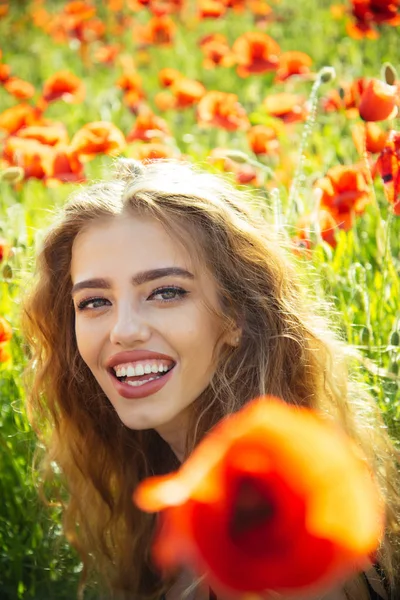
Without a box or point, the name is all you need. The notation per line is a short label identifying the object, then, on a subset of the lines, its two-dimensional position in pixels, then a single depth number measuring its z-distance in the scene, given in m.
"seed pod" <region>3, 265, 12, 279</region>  2.04
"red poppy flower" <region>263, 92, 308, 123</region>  2.81
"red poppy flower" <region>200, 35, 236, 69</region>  3.54
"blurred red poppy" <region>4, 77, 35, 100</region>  3.43
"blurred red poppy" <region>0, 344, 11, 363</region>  2.00
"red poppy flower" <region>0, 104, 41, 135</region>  2.94
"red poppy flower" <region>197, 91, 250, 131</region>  2.91
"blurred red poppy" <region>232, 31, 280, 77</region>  3.34
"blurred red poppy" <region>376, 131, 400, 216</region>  1.73
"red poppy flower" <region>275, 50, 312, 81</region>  3.09
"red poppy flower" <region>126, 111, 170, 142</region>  2.77
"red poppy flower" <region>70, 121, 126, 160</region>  2.53
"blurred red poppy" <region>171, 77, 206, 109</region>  3.17
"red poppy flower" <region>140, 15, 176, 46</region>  4.02
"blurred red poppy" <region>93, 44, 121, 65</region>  3.97
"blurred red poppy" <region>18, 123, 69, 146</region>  2.65
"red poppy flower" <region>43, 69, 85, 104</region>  3.31
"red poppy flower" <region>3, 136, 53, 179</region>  2.51
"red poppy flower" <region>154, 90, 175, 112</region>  3.47
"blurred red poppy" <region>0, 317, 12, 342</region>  2.00
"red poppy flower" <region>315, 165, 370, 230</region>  2.10
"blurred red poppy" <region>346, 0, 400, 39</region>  2.69
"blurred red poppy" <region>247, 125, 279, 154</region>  2.60
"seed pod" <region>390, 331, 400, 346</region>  1.78
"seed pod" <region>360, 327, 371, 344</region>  1.89
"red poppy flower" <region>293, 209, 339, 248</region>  2.03
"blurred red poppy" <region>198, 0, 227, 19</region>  3.90
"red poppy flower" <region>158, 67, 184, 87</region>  3.38
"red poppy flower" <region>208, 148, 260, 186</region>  2.34
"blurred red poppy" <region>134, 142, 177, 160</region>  2.24
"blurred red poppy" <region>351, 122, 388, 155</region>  2.04
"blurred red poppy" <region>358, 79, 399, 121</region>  1.89
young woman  1.53
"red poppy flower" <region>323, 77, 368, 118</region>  2.27
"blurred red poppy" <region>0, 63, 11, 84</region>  3.62
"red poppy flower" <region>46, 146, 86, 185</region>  2.44
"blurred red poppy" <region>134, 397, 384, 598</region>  0.54
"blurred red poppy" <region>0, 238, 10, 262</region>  2.07
